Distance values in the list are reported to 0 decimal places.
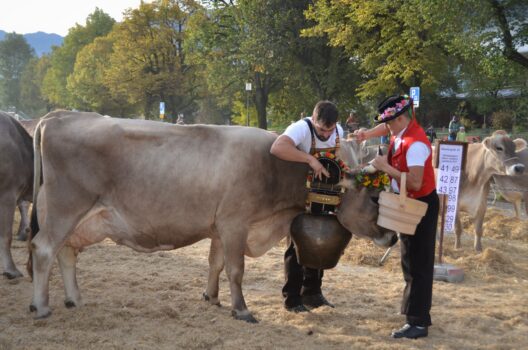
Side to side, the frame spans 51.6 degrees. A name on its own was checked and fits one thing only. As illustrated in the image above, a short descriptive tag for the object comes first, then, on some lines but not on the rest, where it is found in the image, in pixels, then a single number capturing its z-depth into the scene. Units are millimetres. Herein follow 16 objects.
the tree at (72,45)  62312
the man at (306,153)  4781
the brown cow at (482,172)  8742
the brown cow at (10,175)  6543
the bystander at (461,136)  20834
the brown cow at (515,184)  9781
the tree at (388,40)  23688
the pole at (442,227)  7066
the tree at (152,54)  45875
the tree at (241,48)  32438
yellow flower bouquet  4824
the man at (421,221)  4602
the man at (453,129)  22625
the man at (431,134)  22595
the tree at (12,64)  89688
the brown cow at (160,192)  4996
